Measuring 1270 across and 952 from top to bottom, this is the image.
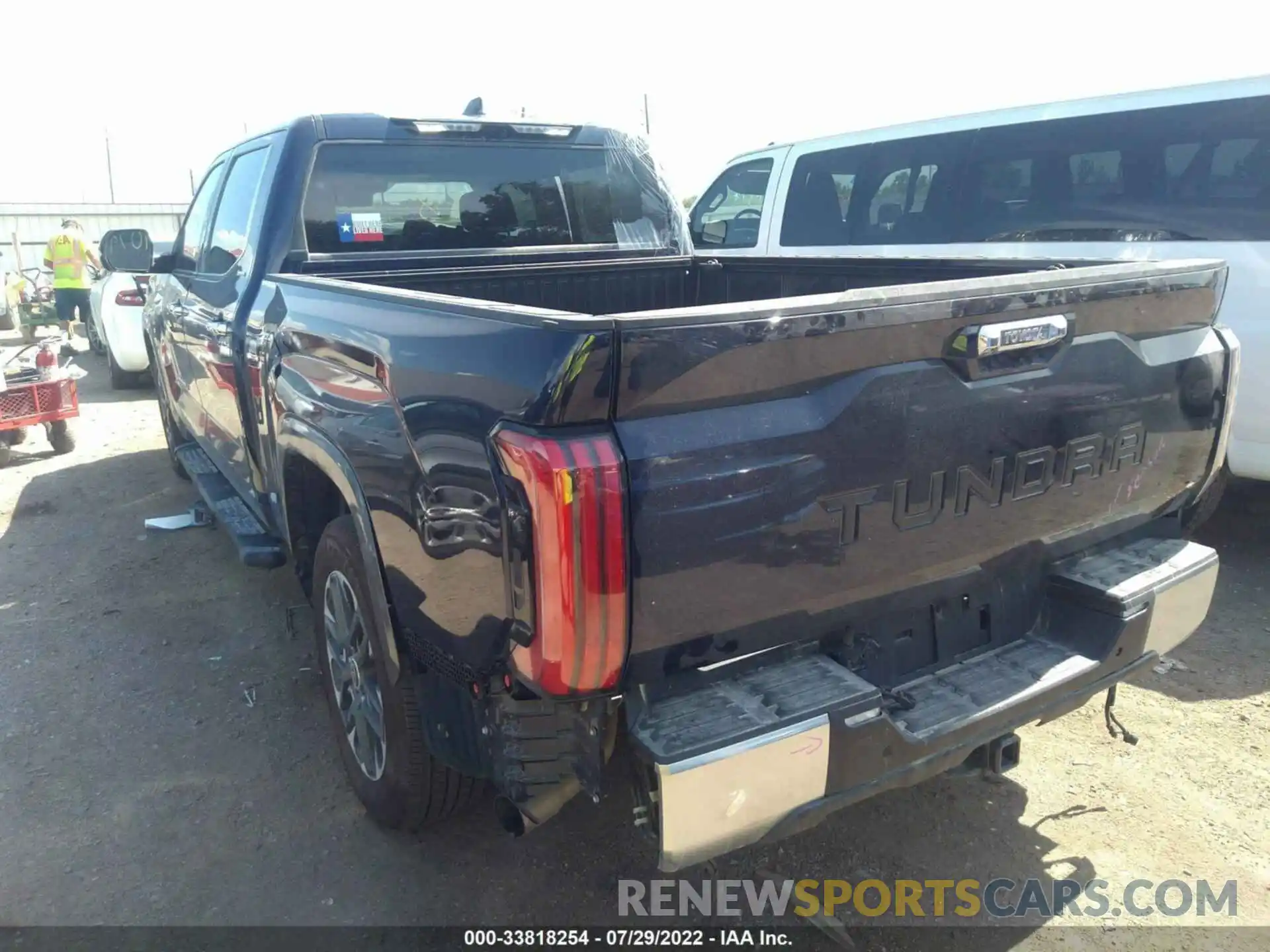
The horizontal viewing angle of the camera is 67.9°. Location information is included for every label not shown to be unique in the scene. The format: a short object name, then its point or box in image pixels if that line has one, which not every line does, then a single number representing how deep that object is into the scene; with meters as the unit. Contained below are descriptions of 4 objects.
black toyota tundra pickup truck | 1.72
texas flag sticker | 3.65
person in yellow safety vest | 12.48
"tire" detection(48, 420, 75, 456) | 7.46
